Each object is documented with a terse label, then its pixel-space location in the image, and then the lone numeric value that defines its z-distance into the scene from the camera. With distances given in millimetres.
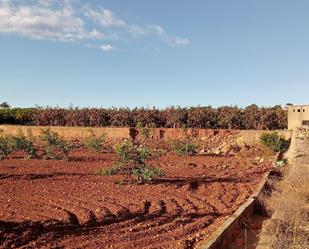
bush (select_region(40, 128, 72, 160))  19234
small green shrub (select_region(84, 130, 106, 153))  22158
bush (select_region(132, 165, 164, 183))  12867
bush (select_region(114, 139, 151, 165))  13891
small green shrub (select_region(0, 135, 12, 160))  18619
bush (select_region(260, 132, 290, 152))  21969
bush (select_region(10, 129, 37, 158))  18891
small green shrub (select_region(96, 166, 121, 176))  14115
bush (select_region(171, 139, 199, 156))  21844
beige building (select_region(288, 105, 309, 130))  28250
